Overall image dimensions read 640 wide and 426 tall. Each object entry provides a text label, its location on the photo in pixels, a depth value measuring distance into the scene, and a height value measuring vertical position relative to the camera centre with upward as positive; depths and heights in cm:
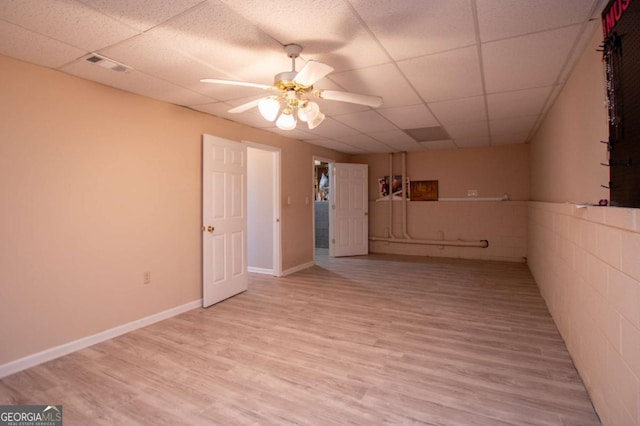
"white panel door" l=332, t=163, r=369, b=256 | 696 +4
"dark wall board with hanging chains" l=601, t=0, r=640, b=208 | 140 +55
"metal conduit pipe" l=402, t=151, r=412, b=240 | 710 +35
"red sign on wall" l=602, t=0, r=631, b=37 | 152 +100
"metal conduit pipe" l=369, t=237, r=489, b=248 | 650 -65
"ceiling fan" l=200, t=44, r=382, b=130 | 224 +84
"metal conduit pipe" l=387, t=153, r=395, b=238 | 727 +46
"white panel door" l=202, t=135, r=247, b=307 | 384 -9
